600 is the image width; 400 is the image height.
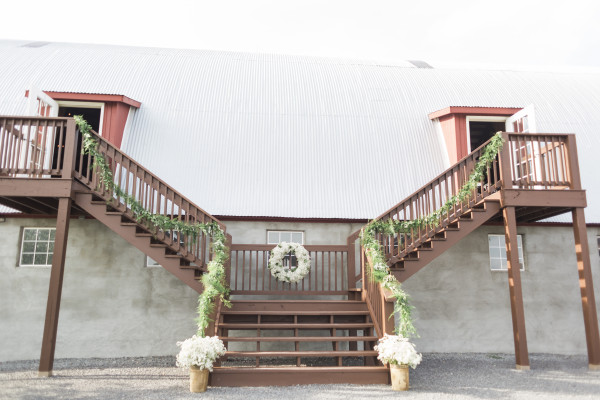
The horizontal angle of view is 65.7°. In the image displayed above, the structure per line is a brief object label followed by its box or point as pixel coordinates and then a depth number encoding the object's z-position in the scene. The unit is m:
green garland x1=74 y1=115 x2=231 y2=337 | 9.17
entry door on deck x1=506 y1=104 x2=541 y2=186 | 11.39
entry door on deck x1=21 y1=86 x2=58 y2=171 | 9.23
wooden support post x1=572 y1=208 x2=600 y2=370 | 9.18
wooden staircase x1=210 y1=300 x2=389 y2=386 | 7.80
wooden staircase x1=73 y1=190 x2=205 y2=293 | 9.23
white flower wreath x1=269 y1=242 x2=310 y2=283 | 10.20
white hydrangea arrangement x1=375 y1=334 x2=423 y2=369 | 7.48
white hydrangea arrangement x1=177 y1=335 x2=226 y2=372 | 7.29
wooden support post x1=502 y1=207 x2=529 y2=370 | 9.09
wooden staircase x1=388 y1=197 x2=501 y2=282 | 9.68
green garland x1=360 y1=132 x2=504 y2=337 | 9.39
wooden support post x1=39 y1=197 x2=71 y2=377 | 8.40
